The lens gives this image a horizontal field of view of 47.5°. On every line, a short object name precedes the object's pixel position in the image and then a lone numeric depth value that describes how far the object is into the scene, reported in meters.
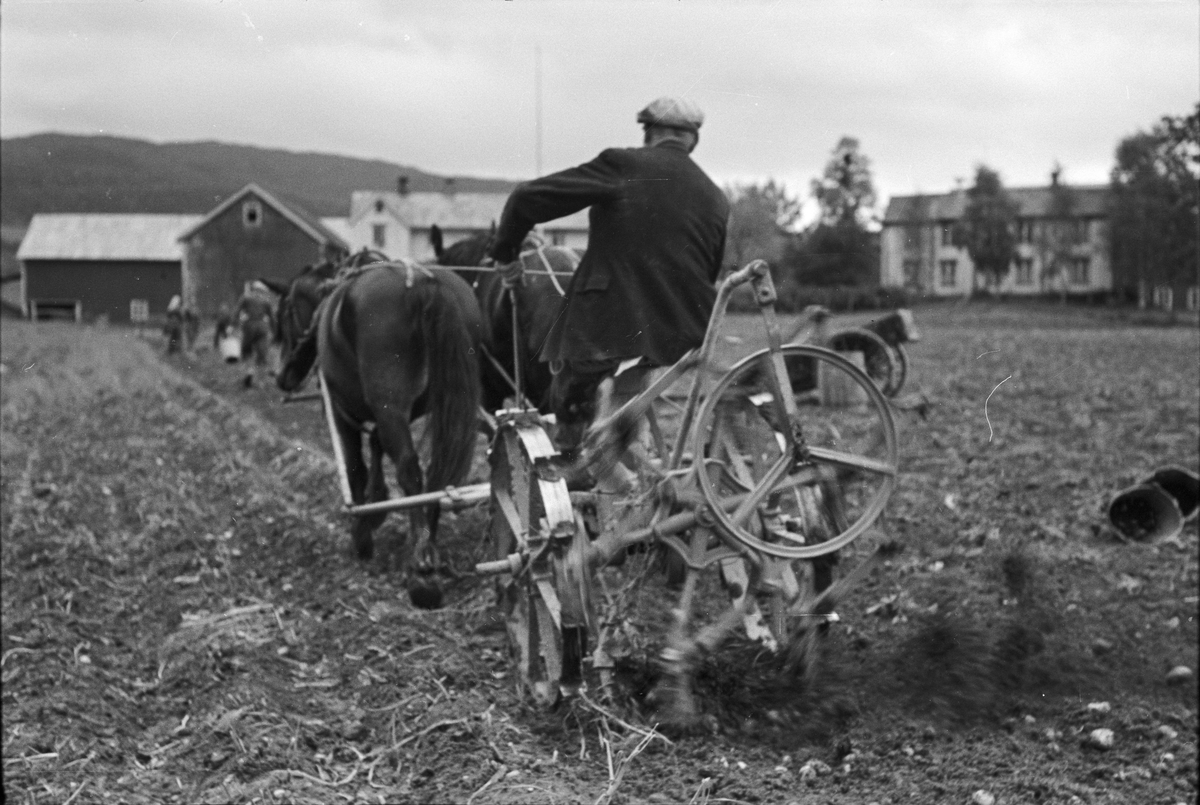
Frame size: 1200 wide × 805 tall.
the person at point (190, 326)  34.78
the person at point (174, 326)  36.03
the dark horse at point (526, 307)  7.05
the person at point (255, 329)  23.69
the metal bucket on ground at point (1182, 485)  8.62
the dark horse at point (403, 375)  7.29
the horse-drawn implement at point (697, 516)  4.58
